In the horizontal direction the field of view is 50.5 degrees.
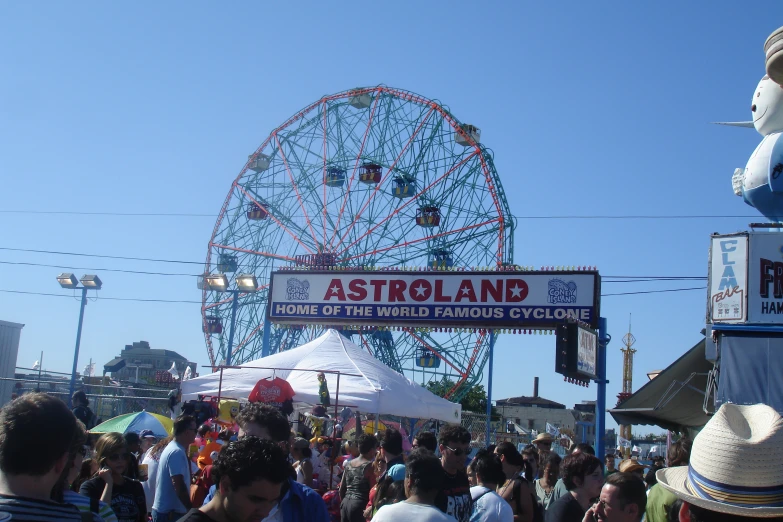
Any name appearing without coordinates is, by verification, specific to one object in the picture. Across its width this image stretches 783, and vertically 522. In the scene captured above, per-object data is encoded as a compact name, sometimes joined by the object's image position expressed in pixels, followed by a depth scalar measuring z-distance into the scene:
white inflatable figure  12.58
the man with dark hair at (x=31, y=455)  2.45
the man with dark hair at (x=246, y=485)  2.97
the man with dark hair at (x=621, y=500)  3.99
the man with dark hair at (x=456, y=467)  4.96
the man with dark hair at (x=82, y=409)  12.23
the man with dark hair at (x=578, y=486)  4.73
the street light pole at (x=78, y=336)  20.17
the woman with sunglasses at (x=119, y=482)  5.22
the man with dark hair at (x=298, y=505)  4.10
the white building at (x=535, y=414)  61.42
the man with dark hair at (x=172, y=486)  5.77
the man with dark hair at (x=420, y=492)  3.84
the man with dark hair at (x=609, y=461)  12.36
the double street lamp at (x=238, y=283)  22.48
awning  14.34
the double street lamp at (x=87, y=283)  20.91
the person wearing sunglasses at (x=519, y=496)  5.84
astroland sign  16.81
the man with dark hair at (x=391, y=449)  6.27
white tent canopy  12.62
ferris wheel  27.69
